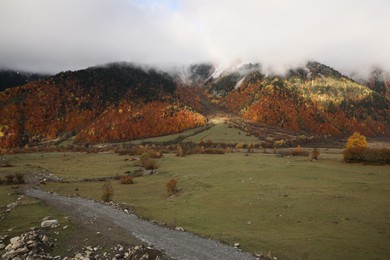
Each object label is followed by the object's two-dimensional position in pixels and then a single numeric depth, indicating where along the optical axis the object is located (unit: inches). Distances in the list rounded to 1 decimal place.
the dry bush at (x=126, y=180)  3262.8
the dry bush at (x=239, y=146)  7732.8
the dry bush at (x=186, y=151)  5688.0
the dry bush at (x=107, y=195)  2463.1
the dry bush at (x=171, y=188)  2610.7
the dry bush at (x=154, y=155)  5389.8
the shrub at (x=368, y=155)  3753.2
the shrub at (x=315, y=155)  4517.5
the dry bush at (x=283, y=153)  5571.4
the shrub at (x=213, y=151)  6029.5
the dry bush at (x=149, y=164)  4367.6
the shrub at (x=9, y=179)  3376.0
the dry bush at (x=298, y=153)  5522.1
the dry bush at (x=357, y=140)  5147.6
